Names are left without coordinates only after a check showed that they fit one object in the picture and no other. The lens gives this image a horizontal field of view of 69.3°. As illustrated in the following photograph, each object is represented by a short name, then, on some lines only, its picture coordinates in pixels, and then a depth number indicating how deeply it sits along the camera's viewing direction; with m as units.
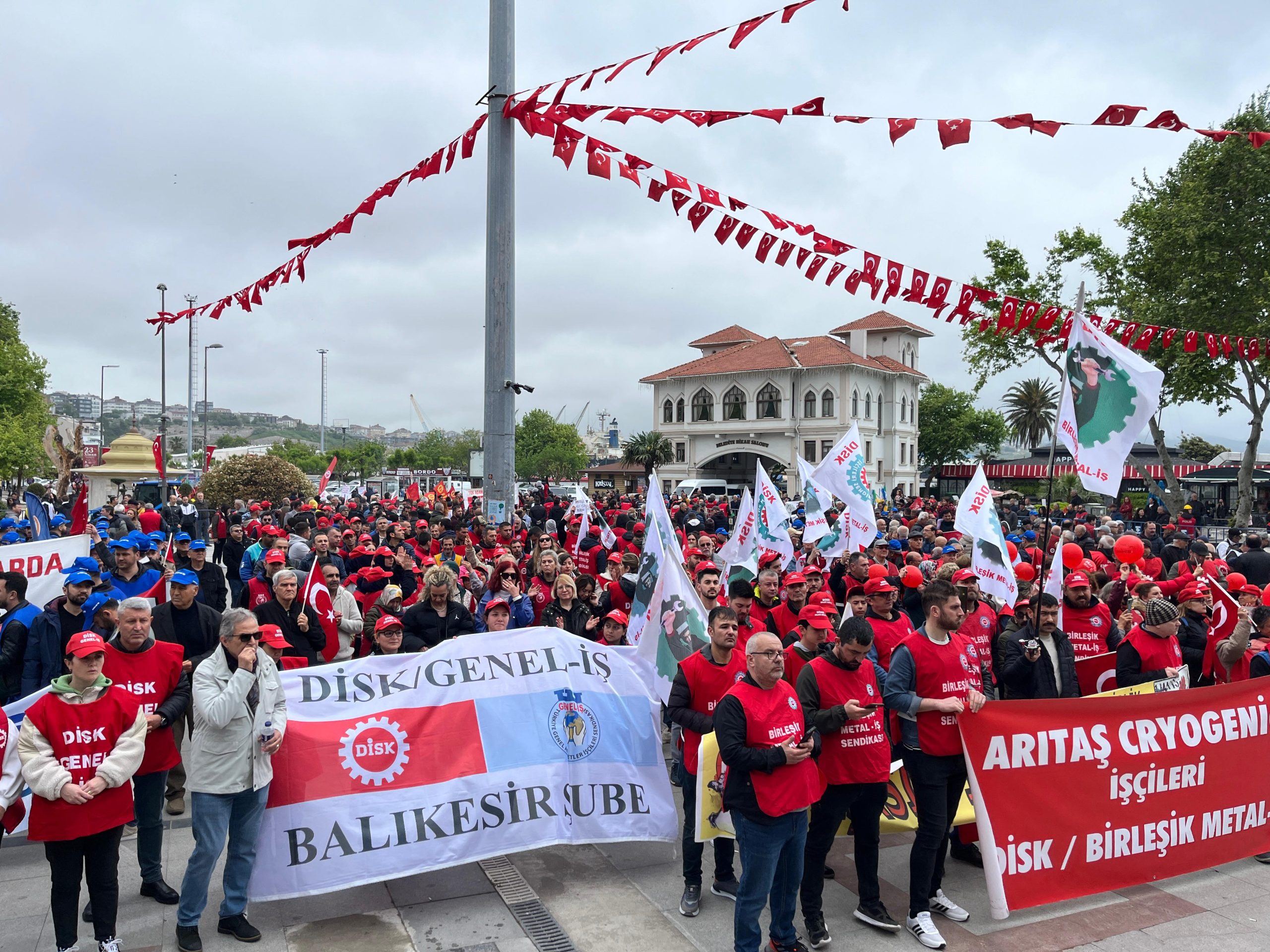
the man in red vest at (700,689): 5.16
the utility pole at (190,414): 59.84
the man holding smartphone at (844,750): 4.79
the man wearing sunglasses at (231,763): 4.66
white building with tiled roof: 62.50
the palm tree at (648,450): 68.31
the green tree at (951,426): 78.75
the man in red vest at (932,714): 4.94
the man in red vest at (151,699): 4.98
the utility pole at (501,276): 12.91
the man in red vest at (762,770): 4.34
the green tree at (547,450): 110.44
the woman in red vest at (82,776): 4.22
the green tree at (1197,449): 67.69
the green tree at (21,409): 38.84
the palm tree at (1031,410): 83.25
